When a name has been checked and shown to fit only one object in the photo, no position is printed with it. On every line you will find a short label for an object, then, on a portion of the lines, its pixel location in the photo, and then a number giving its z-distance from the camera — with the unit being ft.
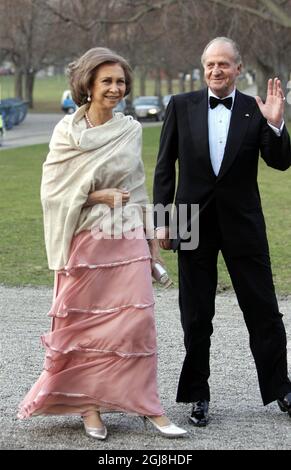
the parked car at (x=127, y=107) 173.88
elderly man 17.43
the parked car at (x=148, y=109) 191.93
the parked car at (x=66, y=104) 218.89
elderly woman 16.99
